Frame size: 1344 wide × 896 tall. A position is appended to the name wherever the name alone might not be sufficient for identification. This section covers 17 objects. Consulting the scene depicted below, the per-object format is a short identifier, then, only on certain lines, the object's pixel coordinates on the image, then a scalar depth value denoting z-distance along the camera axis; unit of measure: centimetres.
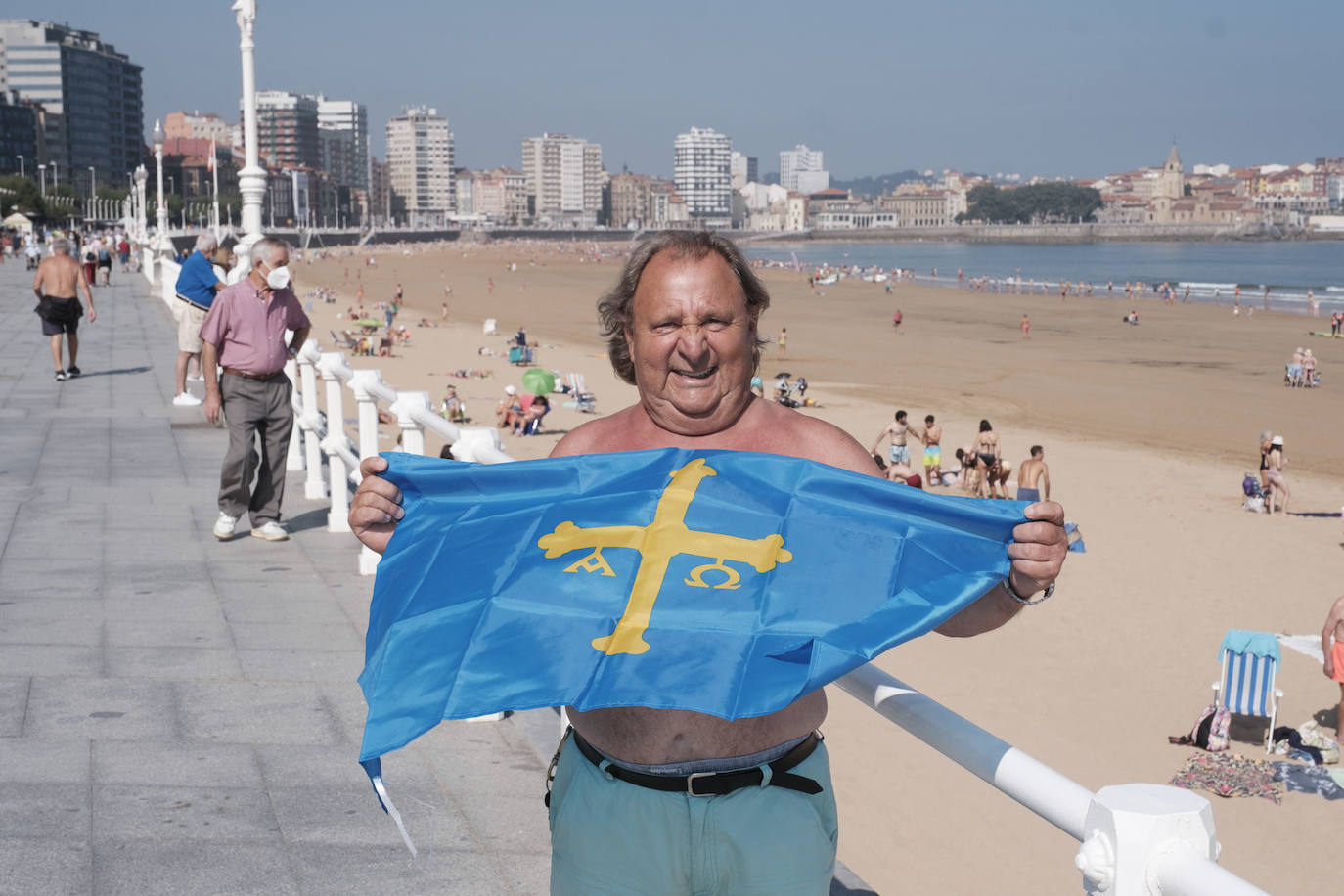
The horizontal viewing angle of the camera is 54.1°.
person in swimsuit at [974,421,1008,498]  1455
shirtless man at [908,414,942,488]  1532
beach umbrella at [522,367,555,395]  1958
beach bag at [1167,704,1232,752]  699
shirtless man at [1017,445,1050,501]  1358
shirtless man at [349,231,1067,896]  193
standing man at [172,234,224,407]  1068
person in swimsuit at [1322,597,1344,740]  754
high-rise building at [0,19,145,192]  15812
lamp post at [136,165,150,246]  4651
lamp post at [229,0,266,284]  1133
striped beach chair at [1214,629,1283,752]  728
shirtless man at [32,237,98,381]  1327
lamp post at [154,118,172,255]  2837
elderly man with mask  669
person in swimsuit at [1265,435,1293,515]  1379
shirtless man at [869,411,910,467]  1552
